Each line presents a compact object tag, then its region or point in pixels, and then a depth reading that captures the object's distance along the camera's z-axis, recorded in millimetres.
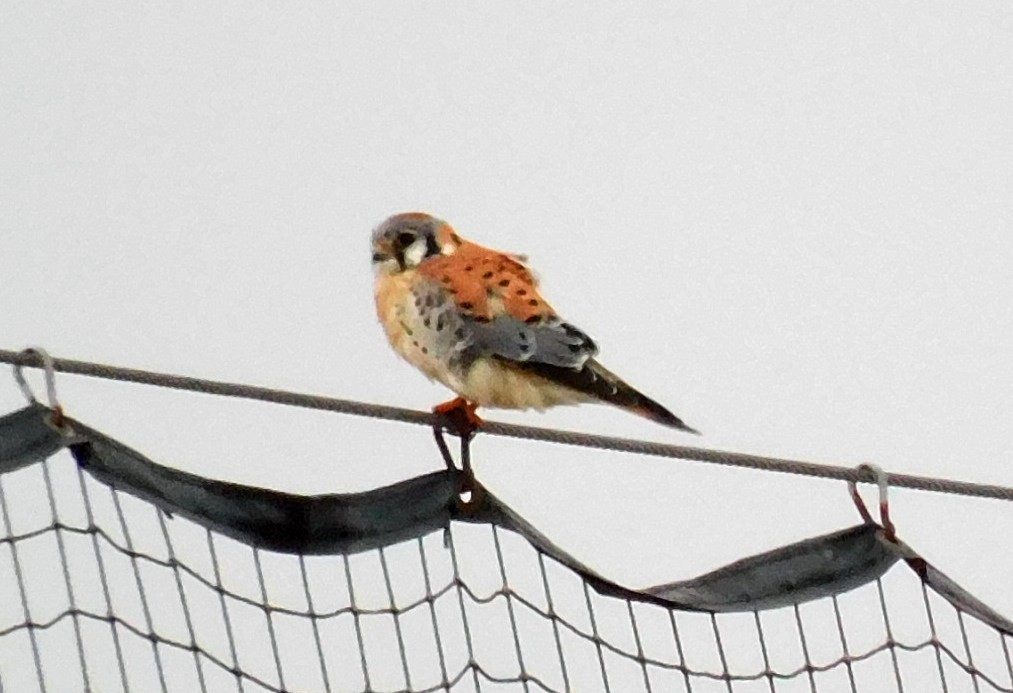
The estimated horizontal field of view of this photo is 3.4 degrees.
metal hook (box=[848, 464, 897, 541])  11047
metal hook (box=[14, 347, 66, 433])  10929
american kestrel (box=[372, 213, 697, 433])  11154
